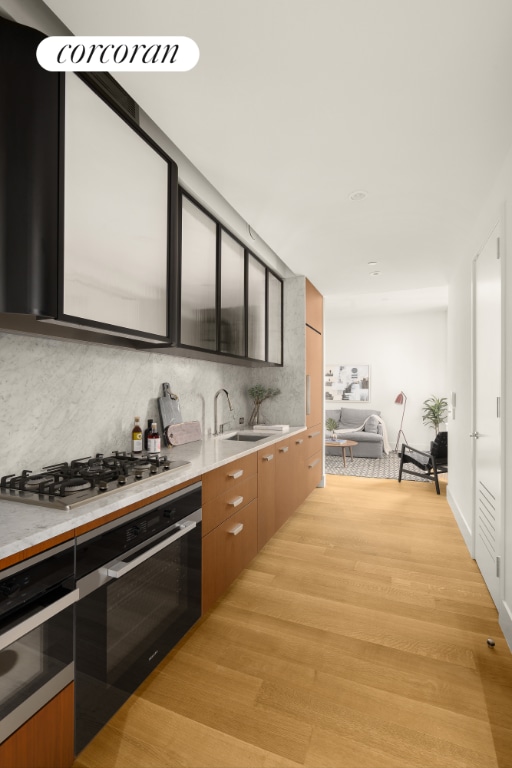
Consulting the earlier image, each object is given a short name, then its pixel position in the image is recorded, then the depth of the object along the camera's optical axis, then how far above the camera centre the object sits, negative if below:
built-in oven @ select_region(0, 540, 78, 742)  1.02 -0.68
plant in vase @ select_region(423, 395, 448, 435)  7.18 -0.31
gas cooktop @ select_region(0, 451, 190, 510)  1.37 -0.35
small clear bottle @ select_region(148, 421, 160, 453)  2.37 -0.29
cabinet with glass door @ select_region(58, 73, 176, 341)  1.49 +0.75
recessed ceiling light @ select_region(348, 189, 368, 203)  2.56 +1.31
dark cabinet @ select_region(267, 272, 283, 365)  4.03 +0.78
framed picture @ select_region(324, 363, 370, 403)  8.11 +0.22
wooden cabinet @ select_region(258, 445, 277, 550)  2.86 -0.77
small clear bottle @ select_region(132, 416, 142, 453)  2.37 -0.28
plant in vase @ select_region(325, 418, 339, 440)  7.07 -0.57
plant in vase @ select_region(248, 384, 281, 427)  4.24 -0.02
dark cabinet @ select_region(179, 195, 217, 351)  2.44 +0.76
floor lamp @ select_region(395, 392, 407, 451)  7.75 -0.16
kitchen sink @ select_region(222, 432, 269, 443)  3.64 -0.40
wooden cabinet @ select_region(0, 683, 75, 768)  1.04 -0.98
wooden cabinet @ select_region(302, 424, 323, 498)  4.23 -0.76
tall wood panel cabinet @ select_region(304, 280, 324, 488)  4.43 +0.09
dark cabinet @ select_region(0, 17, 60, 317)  1.26 +0.70
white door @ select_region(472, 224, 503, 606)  2.27 -0.11
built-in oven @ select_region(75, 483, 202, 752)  1.29 -0.79
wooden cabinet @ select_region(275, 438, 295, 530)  3.28 -0.78
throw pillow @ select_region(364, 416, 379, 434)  7.27 -0.59
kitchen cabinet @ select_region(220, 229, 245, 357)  2.99 +0.77
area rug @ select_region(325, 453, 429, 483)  5.66 -1.16
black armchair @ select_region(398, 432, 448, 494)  4.89 -0.82
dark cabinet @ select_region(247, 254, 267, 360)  3.52 +0.79
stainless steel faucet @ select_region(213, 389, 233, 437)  3.46 -0.18
